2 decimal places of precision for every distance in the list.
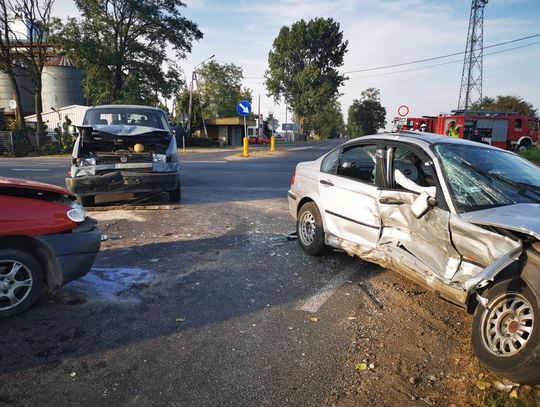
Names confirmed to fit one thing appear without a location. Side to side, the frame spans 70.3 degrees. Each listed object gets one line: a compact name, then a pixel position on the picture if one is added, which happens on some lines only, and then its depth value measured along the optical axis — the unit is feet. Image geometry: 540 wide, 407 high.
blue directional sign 80.94
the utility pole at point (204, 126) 163.10
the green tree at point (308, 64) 196.13
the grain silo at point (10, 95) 150.71
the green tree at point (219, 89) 249.34
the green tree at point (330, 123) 207.87
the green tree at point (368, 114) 249.51
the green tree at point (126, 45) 106.11
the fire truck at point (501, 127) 94.38
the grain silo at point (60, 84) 151.23
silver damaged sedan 8.18
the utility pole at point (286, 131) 236.43
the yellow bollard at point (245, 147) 79.97
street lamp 129.03
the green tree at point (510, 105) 182.22
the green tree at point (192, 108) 166.81
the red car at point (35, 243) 10.81
